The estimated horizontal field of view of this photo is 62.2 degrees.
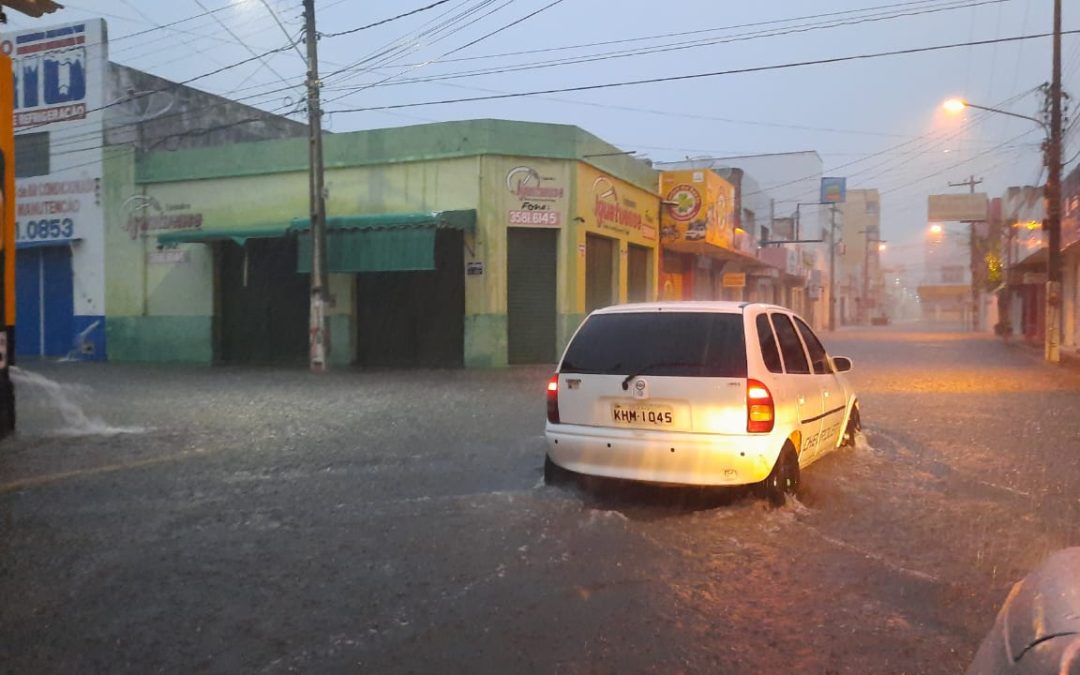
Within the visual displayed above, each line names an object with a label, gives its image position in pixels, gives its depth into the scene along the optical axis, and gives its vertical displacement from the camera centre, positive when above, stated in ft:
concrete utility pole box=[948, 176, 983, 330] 198.59 +6.31
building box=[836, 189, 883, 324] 289.12 +13.55
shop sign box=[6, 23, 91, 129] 79.25 +20.59
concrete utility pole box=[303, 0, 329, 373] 62.44 +6.18
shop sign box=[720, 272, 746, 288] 116.06 +2.71
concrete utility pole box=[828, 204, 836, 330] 193.26 +7.50
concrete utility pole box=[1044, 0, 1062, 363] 75.36 +7.37
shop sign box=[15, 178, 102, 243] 81.41 +8.70
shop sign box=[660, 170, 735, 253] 87.40 +9.12
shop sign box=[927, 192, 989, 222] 176.65 +18.63
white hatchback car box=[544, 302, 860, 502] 20.43 -2.36
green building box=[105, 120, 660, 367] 66.85 +4.47
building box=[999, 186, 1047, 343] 105.19 +5.25
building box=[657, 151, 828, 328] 130.72 +12.98
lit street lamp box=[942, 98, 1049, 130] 77.38 +17.11
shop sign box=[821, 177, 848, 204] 145.48 +18.19
